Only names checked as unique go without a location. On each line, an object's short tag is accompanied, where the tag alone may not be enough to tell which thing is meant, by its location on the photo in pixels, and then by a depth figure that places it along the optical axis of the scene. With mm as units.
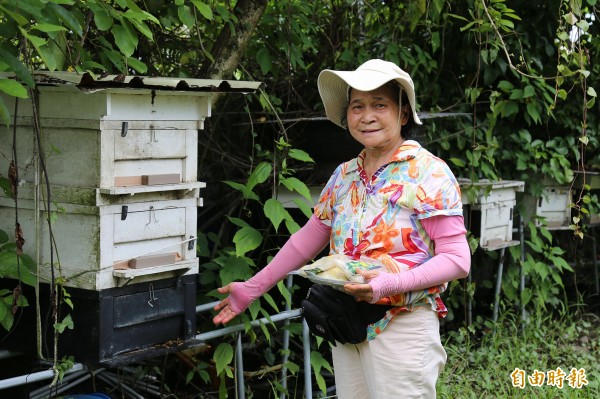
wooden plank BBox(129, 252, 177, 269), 3131
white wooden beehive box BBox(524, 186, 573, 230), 5973
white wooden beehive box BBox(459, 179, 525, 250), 5277
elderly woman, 2734
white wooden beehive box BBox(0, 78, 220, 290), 3020
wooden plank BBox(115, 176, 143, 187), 3067
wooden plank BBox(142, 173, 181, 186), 3139
